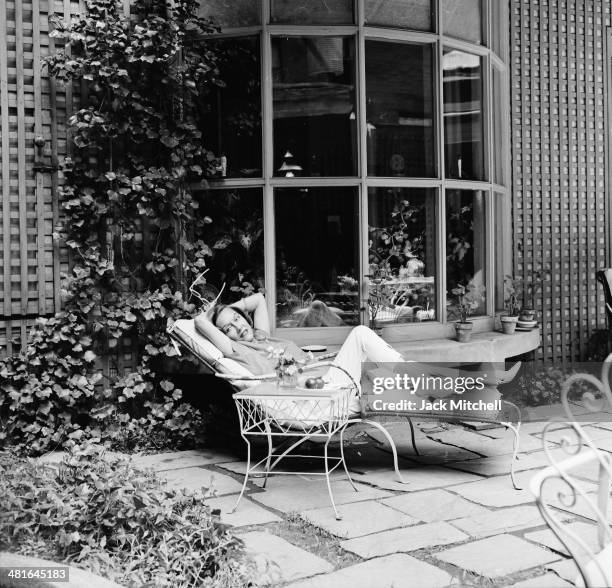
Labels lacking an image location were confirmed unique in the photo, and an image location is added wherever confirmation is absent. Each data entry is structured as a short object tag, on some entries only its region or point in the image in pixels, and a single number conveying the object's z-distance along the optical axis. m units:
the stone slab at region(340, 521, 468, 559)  3.46
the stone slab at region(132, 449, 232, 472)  4.91
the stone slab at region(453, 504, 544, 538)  3.69
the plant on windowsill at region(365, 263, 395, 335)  5.80
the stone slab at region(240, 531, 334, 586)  3.16
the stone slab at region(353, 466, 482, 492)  4.45
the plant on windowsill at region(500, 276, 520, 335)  6.29
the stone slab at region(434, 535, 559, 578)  3.23
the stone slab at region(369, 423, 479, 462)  5.12
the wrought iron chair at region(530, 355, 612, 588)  1.98
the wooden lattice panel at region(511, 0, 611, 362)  7.24
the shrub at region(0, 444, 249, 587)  2.92
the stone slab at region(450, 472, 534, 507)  4.14
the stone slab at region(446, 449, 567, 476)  4.75
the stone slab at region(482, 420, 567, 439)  5.69
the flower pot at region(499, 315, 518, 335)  6.28
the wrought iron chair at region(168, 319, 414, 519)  4.38
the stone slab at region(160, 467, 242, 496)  4.42
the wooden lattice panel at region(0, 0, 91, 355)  5.12
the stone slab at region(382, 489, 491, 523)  3.93
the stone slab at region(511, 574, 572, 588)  3.06
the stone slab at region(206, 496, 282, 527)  3.86
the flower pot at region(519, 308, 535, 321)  6.49
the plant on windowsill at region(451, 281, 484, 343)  5.88
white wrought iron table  4.27
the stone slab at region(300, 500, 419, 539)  3.72
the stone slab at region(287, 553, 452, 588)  3.10
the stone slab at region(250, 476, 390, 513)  4.15
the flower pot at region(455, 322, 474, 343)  5.88
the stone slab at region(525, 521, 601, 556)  3.46
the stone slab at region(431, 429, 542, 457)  5.23
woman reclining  4.90
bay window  5.75
